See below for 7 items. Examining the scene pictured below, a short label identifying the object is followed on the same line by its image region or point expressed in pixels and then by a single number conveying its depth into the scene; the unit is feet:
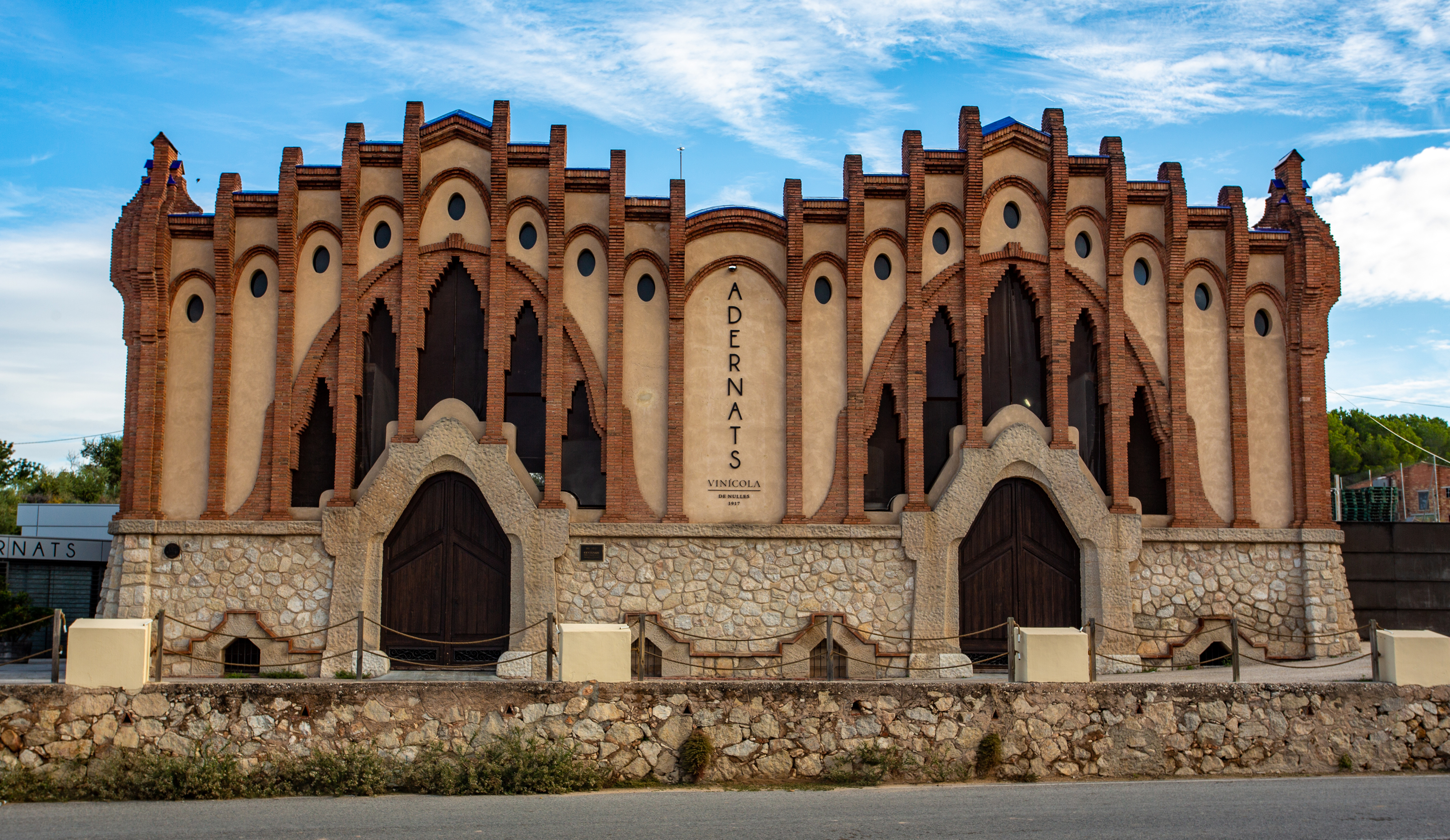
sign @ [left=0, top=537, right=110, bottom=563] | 67.41
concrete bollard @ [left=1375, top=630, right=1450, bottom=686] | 43.83
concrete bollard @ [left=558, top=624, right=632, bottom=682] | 40.93
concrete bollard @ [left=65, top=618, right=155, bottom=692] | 38.96
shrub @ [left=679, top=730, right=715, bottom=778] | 39.75
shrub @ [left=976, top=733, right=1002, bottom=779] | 40.88
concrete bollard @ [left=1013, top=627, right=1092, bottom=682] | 42.50
